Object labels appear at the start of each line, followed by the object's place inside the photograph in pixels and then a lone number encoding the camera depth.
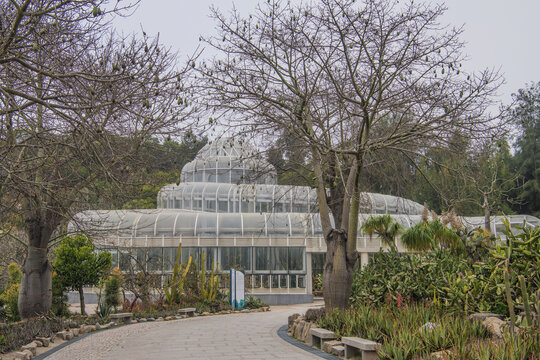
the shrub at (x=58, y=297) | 13.73
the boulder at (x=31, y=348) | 8.54
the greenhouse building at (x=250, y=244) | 23.23
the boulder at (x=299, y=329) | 10.53
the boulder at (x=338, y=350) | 8.15
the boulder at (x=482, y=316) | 7.65
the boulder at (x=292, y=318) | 11.89
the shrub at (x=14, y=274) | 15.52
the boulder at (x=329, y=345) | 8.62
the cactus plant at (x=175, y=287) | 16.92
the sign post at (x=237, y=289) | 17.73
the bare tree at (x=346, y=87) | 8.57
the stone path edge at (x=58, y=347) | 8.43
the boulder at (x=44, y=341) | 9.51
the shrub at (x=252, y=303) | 18.49
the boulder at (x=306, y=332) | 10.16
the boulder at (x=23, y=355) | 7.91
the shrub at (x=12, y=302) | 13.21
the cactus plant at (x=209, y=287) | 17.72
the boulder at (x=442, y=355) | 5.72
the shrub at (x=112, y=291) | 15.41
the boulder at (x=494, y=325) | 6.99
